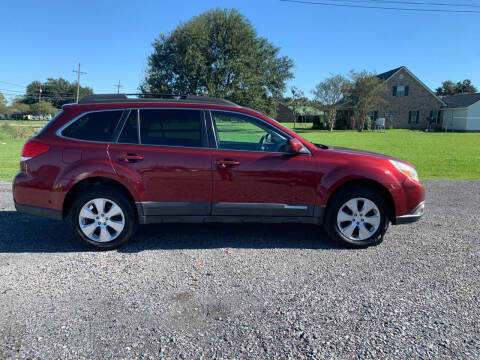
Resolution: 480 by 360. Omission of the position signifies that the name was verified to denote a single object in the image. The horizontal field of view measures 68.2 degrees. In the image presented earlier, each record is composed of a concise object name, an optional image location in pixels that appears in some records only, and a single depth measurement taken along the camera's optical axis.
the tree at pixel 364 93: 47.25
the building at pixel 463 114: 47.59
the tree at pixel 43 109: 93.25
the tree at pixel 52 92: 109.62
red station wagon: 4.37
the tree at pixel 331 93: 49.44
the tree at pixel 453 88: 102.12
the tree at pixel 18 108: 97.75
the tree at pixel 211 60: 37.75
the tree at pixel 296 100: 56.31
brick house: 51.34
